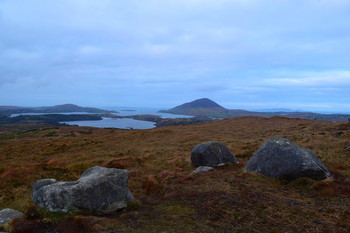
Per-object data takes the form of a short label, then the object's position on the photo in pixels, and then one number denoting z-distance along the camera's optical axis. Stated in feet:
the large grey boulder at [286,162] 45.88
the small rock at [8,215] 31.30
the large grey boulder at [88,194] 34.35
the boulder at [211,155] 63.77
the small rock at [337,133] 104.15
